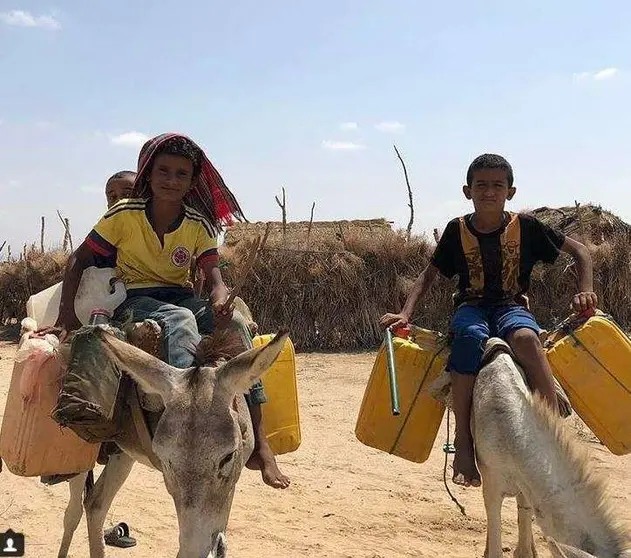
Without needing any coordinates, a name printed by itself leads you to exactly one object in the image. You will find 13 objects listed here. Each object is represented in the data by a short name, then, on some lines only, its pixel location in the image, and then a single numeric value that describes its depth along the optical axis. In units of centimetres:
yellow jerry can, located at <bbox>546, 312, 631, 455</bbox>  405
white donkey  272
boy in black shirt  409
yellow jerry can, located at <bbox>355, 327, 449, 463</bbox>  435
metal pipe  393
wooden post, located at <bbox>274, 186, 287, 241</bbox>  1734
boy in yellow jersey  382
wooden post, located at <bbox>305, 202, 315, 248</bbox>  1599
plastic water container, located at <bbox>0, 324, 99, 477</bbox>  331
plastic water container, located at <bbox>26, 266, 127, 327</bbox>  386
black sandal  488
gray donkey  257
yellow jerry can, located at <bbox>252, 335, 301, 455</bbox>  392
